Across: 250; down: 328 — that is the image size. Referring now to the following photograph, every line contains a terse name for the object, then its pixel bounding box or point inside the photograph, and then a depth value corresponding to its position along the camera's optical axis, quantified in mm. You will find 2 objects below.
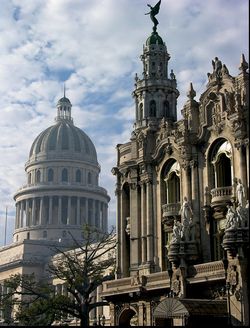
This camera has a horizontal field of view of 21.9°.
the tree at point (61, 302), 50656
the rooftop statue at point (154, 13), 63688
